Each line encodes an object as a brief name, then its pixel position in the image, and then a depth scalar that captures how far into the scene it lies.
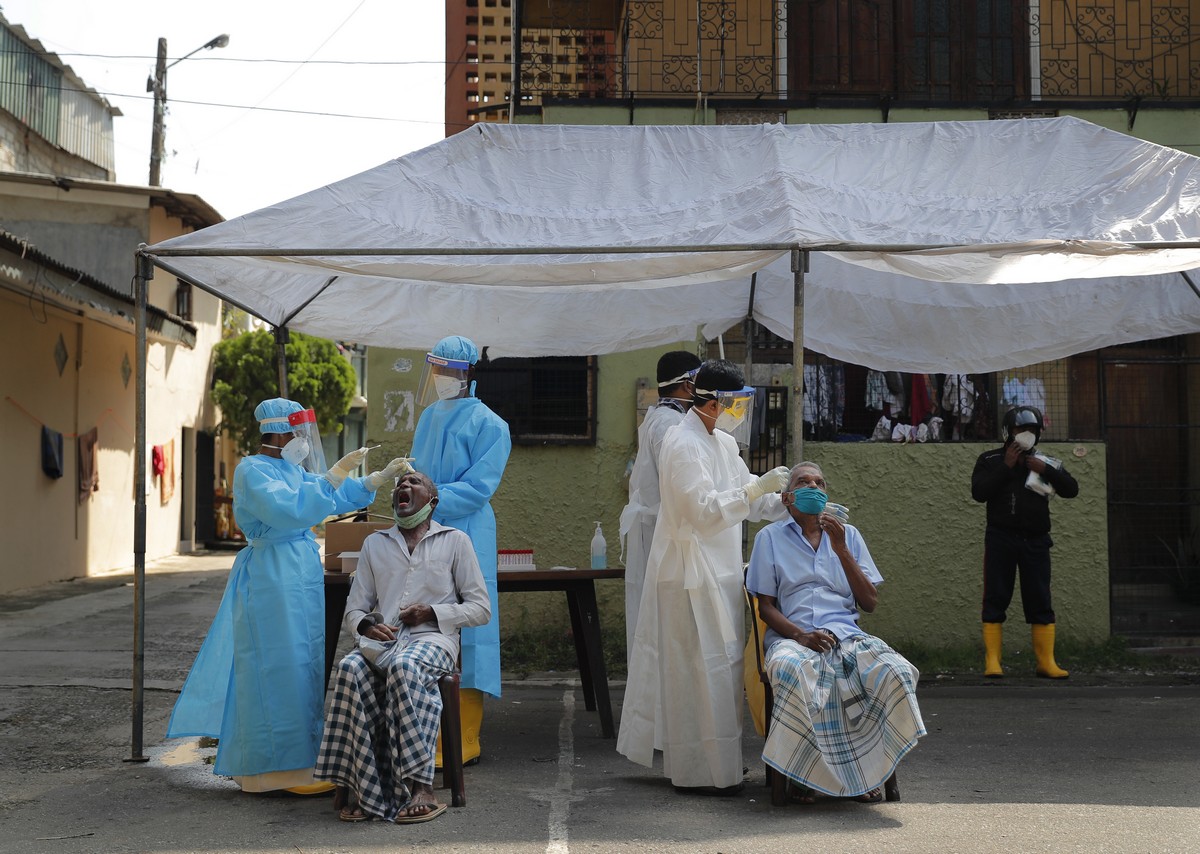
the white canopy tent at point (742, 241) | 6.27
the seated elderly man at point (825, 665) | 5.20
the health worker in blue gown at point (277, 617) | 5.69
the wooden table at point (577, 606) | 6.68
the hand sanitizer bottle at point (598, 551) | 7.50
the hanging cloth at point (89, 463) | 17.12
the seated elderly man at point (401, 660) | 5.25
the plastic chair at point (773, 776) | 5.36
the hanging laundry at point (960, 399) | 10.20
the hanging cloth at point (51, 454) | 15.60
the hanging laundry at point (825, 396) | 10.27
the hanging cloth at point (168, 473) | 20.55
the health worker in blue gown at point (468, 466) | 6.29
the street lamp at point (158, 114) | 22.02
